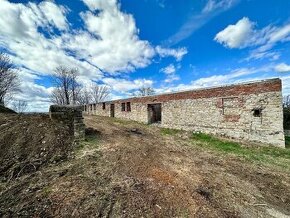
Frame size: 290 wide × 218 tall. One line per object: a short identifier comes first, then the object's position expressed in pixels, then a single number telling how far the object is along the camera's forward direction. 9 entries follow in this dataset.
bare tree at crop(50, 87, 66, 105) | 30.39
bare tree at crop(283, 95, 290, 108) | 12.68
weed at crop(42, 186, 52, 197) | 2.56
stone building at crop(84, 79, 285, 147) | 6.21
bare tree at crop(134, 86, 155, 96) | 40.42
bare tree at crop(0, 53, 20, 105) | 19.44
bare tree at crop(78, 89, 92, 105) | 37.03
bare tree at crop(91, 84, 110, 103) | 41.29
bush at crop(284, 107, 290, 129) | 9.94
